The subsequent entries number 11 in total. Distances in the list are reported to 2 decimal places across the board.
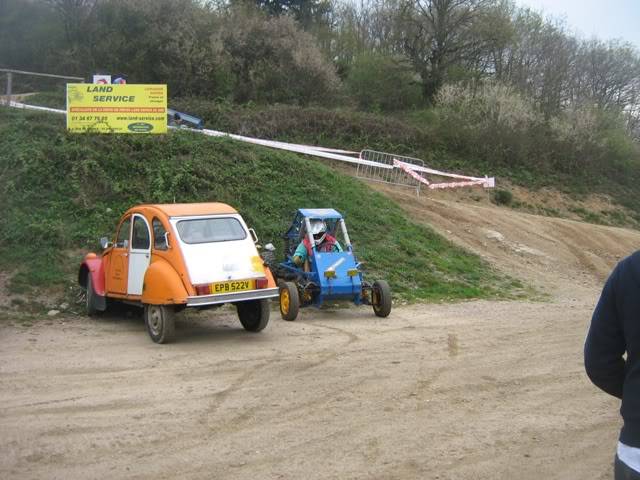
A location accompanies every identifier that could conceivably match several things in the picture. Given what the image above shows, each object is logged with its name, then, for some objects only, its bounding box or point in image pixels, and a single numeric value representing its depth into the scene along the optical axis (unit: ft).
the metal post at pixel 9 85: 70.81
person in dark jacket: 9.93
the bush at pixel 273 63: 116.47
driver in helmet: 44.11
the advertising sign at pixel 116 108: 57.21
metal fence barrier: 86.89
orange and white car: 33.55
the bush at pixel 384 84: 133.69
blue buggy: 41.37
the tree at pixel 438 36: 136.36
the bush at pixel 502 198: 94.17
